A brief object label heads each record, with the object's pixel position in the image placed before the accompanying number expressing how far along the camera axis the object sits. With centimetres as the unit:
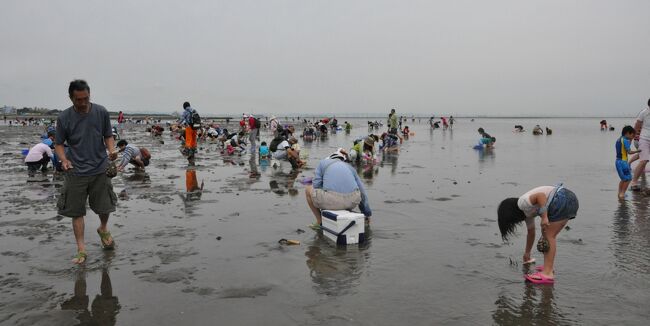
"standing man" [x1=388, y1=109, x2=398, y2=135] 2612
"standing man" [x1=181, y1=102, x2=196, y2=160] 1720
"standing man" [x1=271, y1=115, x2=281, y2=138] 2499
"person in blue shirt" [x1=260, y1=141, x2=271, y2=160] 1903
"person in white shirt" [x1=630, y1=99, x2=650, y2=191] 1125
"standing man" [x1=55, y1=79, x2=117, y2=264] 579
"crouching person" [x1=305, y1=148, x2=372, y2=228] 725
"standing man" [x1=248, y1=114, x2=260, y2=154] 2205
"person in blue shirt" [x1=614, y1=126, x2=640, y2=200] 1017
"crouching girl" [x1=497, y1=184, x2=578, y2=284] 534
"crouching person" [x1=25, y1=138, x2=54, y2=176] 1391
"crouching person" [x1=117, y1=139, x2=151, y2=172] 1377
